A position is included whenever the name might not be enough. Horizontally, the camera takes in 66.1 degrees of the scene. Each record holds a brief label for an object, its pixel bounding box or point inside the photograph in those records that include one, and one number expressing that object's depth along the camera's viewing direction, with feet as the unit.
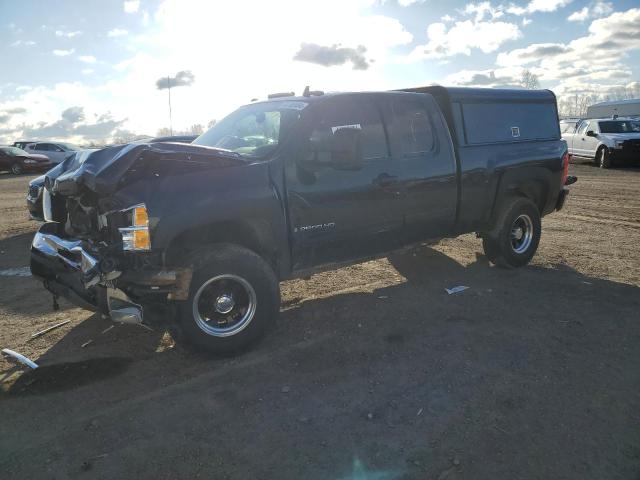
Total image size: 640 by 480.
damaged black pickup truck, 11.25
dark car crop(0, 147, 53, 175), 80.74
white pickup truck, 62.08
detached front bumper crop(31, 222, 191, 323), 11.09
